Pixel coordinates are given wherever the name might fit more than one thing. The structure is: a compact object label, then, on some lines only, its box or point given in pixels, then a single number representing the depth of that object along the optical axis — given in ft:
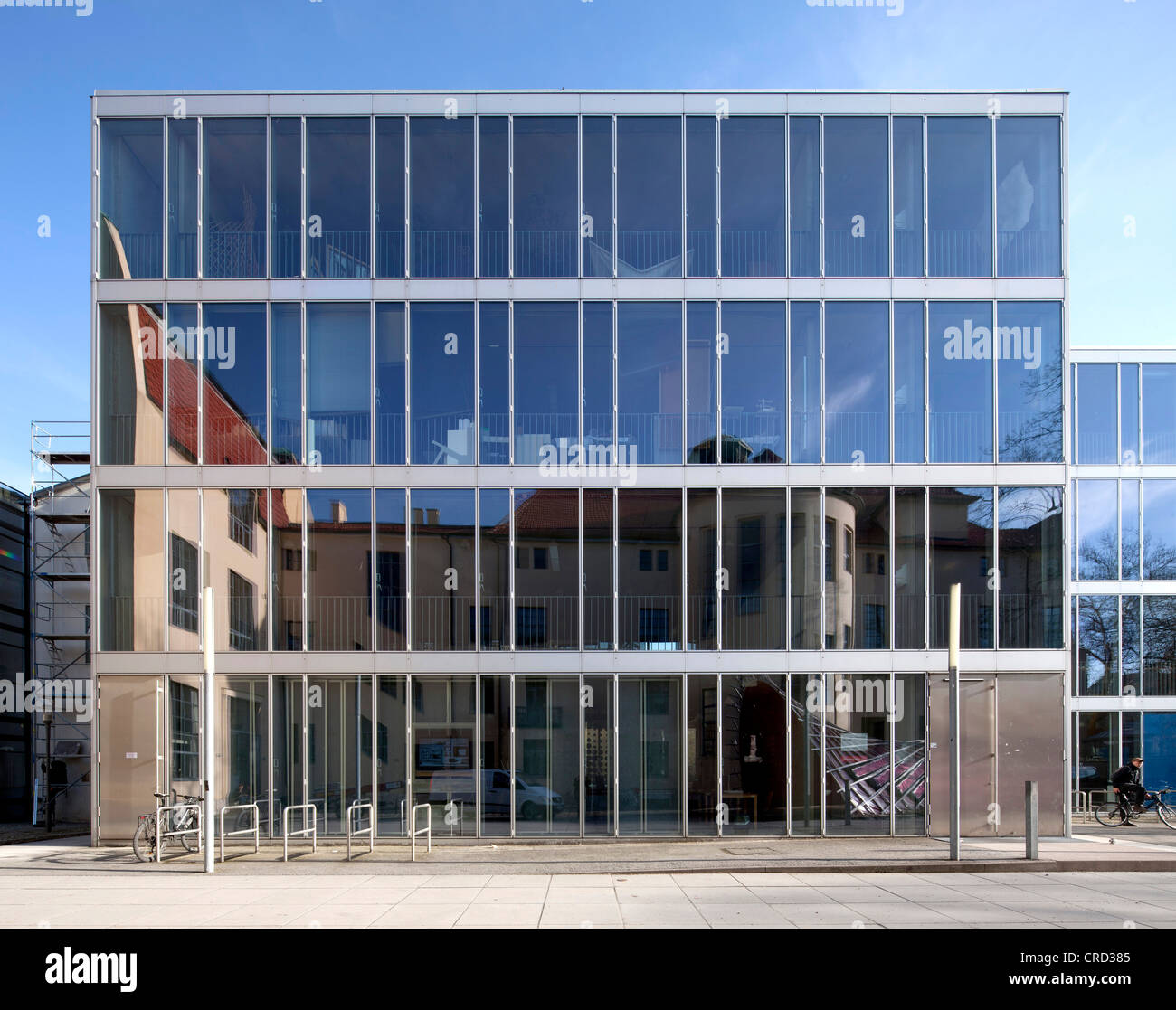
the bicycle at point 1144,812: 63.57
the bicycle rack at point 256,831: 50.27
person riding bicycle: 64.49
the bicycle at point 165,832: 50.08
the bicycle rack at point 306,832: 47.60
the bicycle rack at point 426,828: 50.00
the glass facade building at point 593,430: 57.36
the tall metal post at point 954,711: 47.16
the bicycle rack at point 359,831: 54.95
